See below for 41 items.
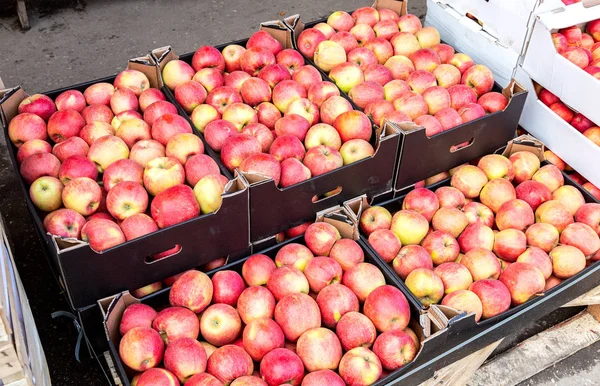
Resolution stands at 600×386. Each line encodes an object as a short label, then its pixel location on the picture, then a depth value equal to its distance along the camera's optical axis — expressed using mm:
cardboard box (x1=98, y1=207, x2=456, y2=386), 1578
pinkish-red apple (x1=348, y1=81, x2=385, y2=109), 2354
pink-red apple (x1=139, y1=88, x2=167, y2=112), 2275
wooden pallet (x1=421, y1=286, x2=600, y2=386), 2281
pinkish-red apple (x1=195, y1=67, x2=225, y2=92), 2385
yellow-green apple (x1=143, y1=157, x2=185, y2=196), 1901
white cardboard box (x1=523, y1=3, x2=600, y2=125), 2266
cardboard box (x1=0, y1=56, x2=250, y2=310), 1622
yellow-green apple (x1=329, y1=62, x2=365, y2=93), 2436
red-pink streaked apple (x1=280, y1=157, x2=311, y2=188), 1958
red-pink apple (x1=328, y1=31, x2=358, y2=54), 2631
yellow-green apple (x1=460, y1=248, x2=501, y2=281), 1898
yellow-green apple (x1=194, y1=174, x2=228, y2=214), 1872
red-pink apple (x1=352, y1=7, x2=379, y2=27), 2834
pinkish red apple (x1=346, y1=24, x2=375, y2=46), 2734
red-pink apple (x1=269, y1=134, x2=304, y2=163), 2037
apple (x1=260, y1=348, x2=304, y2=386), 1551
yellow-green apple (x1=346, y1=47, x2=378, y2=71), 2557
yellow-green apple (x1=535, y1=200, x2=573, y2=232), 2076
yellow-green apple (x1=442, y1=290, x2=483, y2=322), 1761
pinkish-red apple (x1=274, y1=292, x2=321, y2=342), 1678
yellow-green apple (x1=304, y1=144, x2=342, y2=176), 2006
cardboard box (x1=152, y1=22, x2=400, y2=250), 1878
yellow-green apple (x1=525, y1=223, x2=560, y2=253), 2018
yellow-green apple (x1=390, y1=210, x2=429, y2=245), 2008
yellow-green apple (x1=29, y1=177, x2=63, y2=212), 1852
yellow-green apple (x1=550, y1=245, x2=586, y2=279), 1944
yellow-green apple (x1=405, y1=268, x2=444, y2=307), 1816
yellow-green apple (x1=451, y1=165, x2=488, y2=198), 2221
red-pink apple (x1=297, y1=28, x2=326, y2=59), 2629
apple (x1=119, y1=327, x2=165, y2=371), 1561
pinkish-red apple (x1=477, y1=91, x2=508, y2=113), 2354
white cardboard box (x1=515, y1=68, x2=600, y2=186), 2312
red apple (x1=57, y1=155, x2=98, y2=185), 1908
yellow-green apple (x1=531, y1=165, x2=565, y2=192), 2244
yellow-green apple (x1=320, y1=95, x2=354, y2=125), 2229
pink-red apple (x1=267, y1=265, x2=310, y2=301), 1773
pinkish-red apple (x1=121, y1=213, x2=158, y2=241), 1764
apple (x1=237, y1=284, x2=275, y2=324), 1715
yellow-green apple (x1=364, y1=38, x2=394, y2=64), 2639
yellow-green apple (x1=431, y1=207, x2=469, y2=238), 2053
